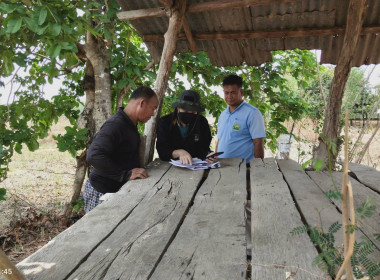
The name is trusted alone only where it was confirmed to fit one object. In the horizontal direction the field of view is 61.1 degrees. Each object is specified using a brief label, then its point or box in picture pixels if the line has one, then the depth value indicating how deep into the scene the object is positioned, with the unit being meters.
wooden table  1.07
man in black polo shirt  2.41
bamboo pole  0.70
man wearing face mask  3.06
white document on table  2.61
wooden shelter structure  3.05
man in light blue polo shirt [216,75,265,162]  3.40
